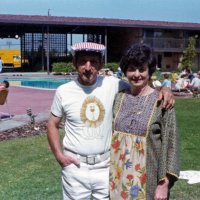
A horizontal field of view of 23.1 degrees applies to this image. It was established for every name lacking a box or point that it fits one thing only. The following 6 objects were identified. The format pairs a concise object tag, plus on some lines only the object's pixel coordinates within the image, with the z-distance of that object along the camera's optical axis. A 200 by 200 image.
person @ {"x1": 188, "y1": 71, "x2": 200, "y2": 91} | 19.16
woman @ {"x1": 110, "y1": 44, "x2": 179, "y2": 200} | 2.76
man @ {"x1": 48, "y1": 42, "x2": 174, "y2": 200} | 3.00
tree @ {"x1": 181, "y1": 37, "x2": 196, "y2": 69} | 38.22
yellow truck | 55.62
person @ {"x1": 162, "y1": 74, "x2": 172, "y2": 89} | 17.93
